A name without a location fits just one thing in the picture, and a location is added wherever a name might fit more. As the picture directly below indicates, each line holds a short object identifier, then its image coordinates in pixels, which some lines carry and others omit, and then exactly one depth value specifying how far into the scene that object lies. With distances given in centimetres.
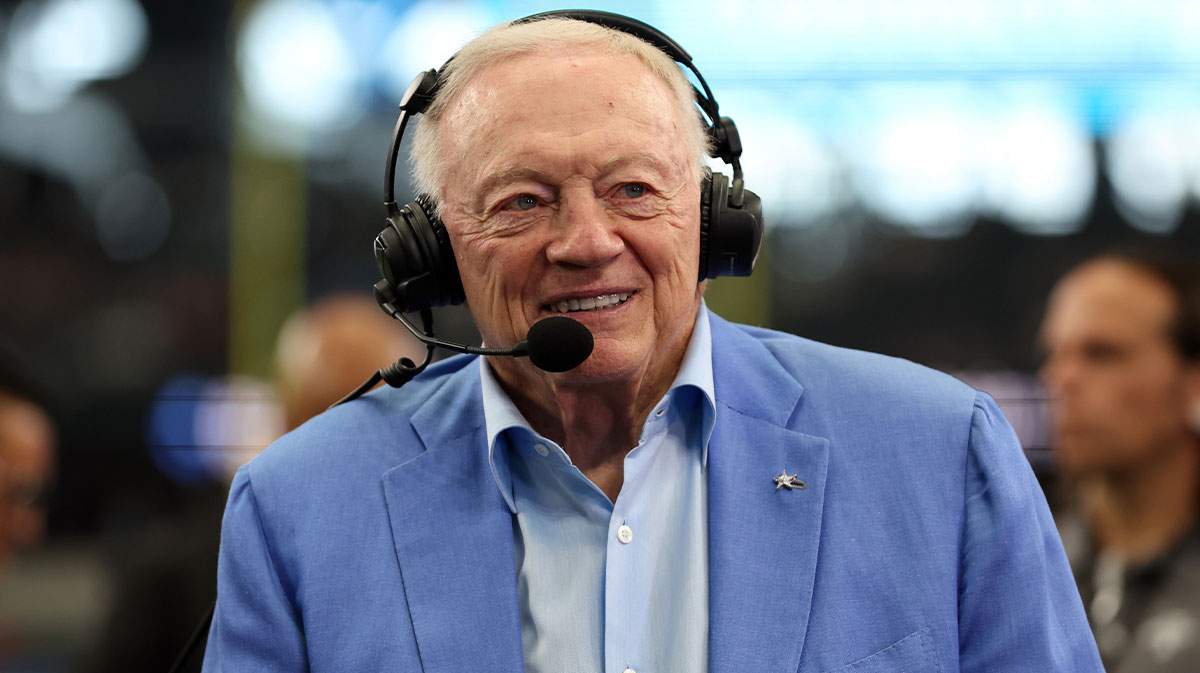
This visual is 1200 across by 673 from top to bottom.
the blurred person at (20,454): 522
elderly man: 252
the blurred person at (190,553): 548
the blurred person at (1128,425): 478
